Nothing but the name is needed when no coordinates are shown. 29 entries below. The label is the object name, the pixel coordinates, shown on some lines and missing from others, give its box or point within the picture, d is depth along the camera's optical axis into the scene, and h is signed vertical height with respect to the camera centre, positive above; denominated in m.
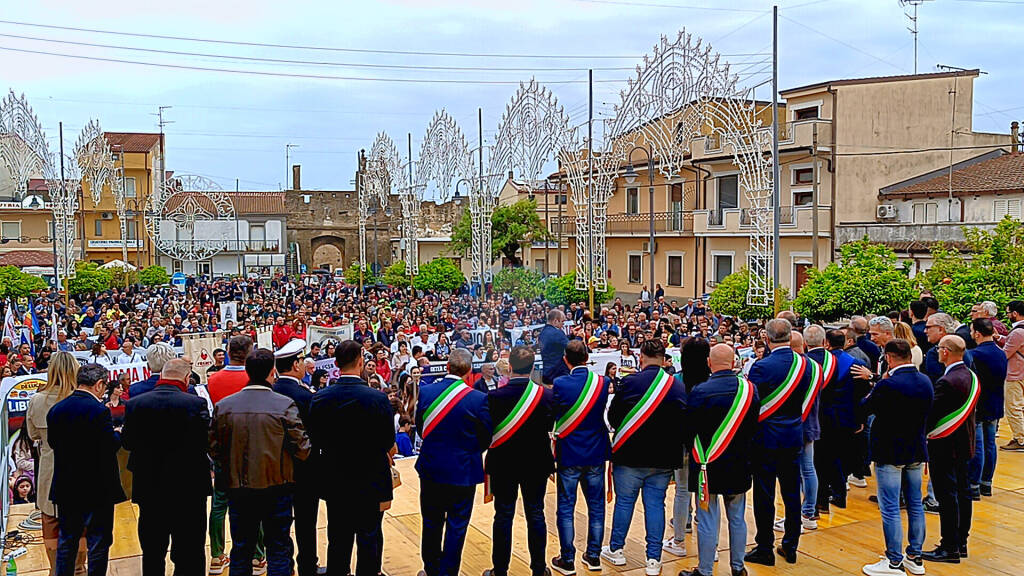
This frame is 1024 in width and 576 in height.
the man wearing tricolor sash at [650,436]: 5.61 -1.23
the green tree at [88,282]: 27.88 -1.05
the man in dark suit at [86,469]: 5.19 -1.31
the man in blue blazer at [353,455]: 5.17 -1.23
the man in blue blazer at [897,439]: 5.64 -1.27
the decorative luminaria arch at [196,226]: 43.21 +1.23
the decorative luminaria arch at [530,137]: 19.86 +2.50
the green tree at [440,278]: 27.44 -1.00
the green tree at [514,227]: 38.97 +0.79
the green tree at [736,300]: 16.39 -1.08
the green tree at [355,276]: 34.88 -1.20
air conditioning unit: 26.00 +0.87
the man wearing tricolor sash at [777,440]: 5.88 -1.32
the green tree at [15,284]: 23.83 -0.93
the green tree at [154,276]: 35.28 -1.14
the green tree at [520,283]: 22.64 -1.02
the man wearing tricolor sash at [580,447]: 5.73 -1.32
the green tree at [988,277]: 11.97 -0.50
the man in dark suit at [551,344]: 8.34 -0.94
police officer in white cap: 5.46 -1.50
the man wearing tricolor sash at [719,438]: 5.51 -1.22
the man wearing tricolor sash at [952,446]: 5.91 -1.37
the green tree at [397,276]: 30.62 -1.05
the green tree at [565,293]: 21.09 -1.16
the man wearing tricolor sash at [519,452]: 5.47 -1.29
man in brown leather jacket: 5.09 -1.19
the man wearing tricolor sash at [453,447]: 5.35 -1.22
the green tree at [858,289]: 12.95 -0.69
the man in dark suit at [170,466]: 5.12 -1.28
